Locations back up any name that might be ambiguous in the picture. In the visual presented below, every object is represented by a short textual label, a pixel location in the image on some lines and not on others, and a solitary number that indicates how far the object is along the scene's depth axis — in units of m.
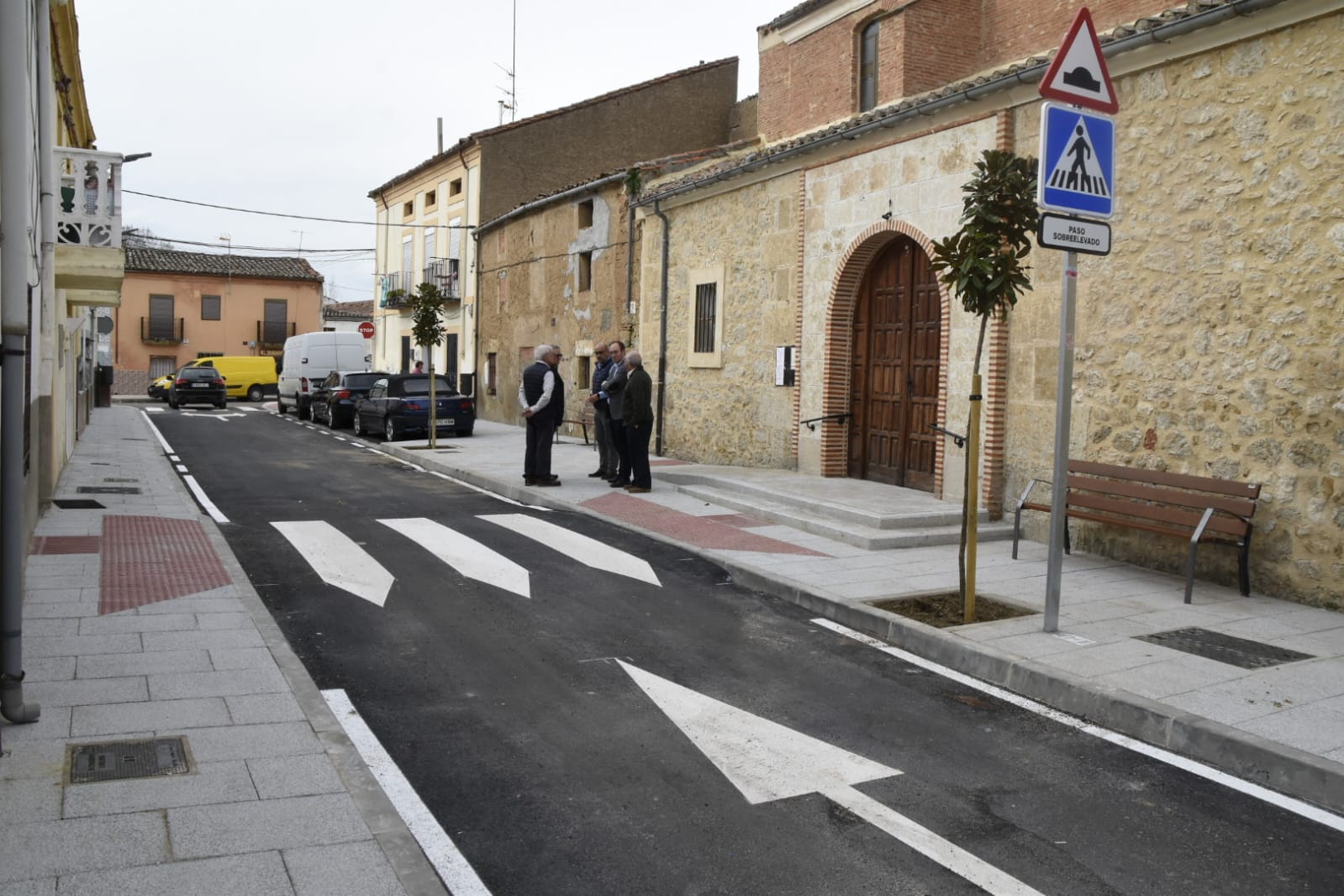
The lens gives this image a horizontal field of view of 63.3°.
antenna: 38.47
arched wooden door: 12.31
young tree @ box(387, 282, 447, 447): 21.58
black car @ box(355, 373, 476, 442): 22.39
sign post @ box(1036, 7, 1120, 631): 6.16
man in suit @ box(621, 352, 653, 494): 13.12
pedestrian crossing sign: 6.14
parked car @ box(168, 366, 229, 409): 37.28
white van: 32.06
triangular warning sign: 6.15
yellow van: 44.38
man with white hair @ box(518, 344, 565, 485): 13.91
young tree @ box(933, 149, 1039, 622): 6.62
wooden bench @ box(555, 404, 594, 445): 19.75
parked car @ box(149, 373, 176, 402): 45.17
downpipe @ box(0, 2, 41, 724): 4.18
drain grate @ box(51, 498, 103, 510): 11.30
